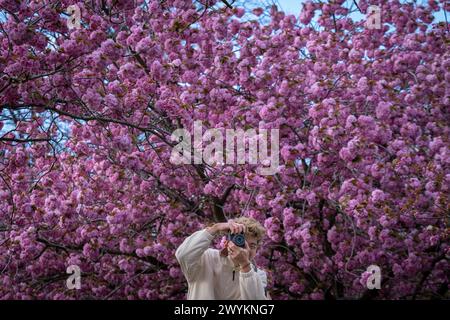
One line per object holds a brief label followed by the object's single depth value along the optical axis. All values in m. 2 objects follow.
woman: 5.46
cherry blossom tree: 11.22
